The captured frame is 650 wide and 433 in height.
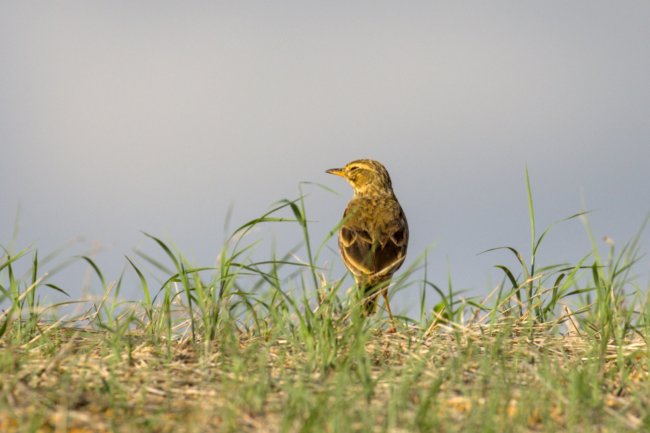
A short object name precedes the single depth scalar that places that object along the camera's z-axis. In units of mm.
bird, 17750
